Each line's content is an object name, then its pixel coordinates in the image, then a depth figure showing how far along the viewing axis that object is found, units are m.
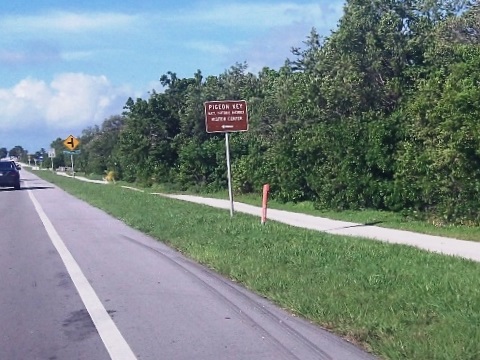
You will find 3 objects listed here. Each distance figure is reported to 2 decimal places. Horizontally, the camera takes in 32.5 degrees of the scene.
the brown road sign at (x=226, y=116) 21.31
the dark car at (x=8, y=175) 47.78
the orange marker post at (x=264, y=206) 19.44
